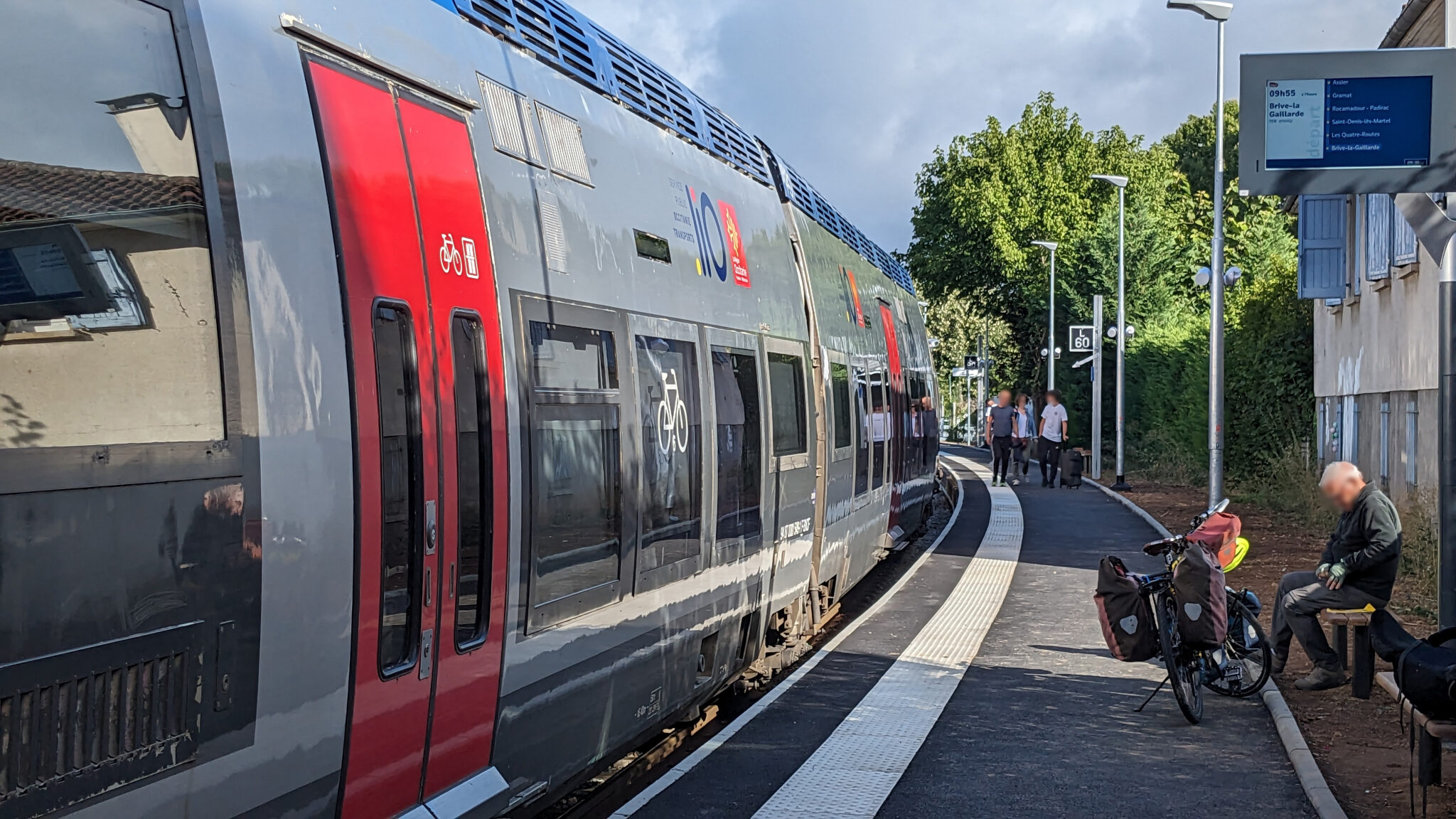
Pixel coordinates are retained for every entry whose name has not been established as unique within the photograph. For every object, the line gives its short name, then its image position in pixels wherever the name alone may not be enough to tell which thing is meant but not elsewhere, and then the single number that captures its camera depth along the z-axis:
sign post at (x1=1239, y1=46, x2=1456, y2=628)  7.66
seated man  8.56
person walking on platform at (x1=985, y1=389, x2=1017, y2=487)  28.28
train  2.96
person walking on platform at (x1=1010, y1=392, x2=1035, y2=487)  28.50
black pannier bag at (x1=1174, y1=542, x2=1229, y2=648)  8.66
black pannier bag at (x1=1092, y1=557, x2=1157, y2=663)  8.69
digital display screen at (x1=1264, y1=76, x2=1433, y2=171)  8.15
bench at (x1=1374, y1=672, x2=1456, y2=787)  6.29
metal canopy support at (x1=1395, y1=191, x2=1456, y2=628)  7.48
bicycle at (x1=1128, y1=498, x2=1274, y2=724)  8.60
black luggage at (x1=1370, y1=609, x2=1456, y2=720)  5.97
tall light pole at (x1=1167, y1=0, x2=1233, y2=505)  17.06
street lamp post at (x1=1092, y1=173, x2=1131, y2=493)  28.81
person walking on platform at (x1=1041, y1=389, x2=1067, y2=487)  26.61
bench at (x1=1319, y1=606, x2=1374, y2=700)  8.49
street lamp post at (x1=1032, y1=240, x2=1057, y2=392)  46.06
